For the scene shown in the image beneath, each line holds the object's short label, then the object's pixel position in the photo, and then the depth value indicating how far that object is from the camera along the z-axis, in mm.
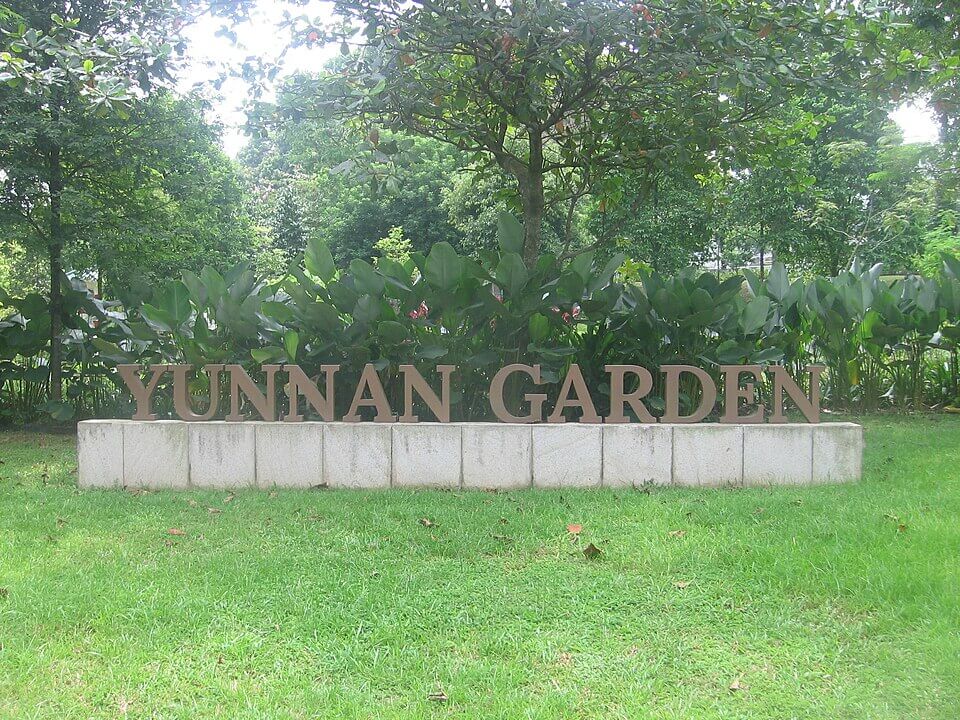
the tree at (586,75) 4691
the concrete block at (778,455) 5016
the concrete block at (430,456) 5020
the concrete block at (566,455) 4992
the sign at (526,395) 5145
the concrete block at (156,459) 5141
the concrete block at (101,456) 5141
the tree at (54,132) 6906
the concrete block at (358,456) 5043
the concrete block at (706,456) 4988
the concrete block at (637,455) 4980
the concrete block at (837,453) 5000
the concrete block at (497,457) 5004
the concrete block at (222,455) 5113
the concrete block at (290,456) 5074
